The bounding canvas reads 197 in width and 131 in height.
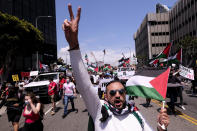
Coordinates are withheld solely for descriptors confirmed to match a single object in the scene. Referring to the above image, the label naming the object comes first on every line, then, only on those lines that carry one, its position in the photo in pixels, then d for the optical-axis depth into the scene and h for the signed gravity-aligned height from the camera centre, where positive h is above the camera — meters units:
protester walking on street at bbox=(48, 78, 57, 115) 7.10 -1.26
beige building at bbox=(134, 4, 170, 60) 48.13 +11.23
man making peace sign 1.34 -0.43
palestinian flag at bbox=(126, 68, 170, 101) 2.03 -0.34
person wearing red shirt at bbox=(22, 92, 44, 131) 3.22 -1.12
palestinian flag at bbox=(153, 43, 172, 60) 4.71 +0.38
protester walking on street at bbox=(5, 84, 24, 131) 4.06 -1.15
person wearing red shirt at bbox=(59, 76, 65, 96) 11.22 -1.29
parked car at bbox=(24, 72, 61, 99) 9.85 -1.52
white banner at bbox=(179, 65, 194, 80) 8.98 -0.62
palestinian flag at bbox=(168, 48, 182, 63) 5.16 +0.23
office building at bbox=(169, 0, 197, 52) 32.75 +12.06
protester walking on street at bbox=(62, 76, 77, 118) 6.71 -1.25
